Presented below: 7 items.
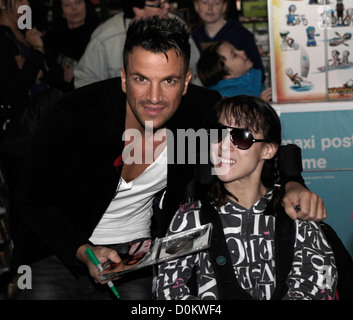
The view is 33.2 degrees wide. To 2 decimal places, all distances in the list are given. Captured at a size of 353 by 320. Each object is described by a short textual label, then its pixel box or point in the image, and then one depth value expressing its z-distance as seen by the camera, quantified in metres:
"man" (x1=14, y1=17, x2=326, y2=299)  2.59
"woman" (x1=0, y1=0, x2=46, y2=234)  4.29
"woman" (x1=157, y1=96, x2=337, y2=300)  2.39
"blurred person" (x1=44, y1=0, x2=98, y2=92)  5.39
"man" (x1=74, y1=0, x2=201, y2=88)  4.60
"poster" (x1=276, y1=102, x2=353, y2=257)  4.28
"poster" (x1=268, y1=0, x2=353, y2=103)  4.15
